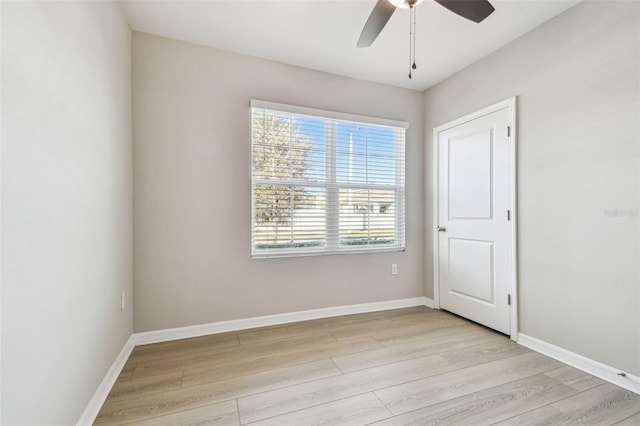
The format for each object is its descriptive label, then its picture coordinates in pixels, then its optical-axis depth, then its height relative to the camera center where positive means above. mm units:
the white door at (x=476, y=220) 2508 -86
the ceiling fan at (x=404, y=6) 1534 +1166
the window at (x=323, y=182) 2715 +314
